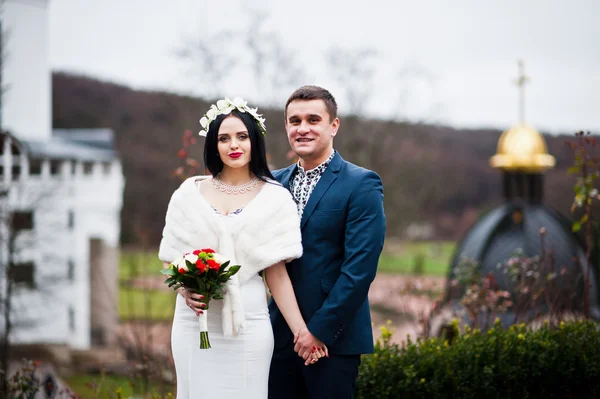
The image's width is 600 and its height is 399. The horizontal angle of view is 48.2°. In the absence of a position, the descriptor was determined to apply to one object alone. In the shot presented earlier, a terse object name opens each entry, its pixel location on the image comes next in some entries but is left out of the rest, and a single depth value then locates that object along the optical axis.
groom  3.21
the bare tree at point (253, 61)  18.41
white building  24.11
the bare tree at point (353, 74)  21.66
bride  3.15
